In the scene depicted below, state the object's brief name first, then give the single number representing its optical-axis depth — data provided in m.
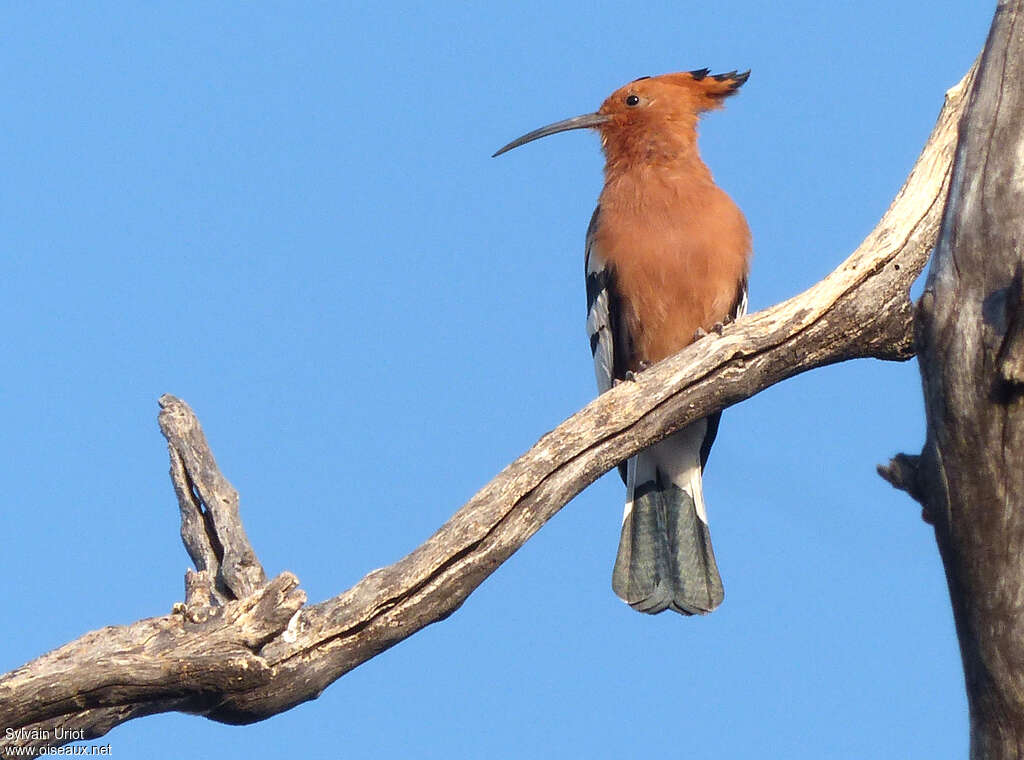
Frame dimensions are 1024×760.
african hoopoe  12.80
